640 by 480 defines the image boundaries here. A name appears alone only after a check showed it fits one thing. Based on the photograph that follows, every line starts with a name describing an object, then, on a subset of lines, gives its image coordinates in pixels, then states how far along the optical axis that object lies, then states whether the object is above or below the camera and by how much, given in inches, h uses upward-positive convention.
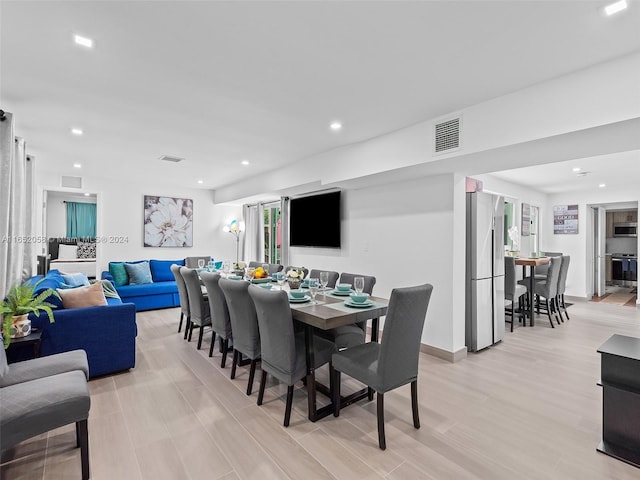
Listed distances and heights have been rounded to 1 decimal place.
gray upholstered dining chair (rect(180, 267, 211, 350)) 145.3 -29.0
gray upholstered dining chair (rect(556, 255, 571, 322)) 213.7 -24.3
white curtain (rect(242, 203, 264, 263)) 308.0 +6.6
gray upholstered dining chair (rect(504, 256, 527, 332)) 188.5 -24.5
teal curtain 366.3 +22.1
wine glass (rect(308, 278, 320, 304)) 115.0 -18.2
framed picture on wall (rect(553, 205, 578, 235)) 290.8 +20.8
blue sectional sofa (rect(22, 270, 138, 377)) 110.7 -34.8
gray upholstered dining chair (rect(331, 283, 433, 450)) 80.0 -31.5
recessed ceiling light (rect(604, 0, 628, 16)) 65.1 +48.8
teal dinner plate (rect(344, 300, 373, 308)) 100.8 -20.6
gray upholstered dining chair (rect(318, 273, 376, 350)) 115.5 -35.7
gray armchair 62.5 -34.4
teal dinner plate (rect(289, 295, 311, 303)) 108.1 -20.5
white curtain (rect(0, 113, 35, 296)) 119.8 +12.9
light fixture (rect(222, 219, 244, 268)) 314.3 +10.3
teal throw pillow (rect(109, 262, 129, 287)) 231.9 -25.9
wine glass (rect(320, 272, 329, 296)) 124.8 -16.6
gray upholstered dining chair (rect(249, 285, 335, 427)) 89.1 -30.1
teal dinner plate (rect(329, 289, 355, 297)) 122.6 -20.5
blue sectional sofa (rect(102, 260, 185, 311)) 225.5 -38.3
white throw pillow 343.5 -14.8
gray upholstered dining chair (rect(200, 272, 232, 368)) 126.3 -28.6
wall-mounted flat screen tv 201.5 +13.0
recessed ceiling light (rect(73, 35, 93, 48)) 77.5 +49.0
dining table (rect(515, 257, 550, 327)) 190.9 -19.7
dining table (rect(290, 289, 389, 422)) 88.8 -22.7
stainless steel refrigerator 150.4 -14.4
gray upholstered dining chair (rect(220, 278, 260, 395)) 105.7 -26.8
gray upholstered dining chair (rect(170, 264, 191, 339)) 163.6 -29.2
